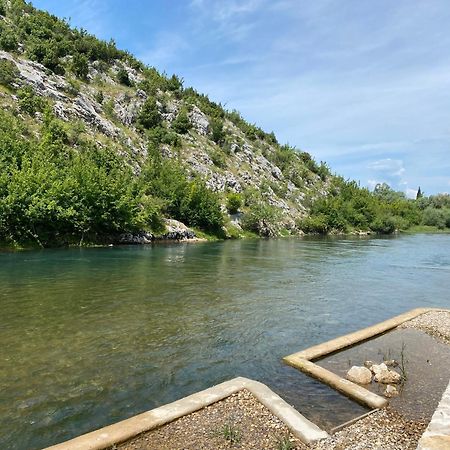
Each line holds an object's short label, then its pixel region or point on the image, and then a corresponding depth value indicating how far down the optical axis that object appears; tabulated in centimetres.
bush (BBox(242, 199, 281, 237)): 8744
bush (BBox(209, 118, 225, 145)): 11625
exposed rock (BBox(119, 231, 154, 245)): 5803
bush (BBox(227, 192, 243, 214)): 8744
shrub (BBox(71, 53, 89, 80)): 9300
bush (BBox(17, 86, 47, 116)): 6950
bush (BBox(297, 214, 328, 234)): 10406
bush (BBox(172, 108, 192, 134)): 10569
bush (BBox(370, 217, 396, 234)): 12356
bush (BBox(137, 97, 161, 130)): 9867
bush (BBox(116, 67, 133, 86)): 10425
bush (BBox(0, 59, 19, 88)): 7219
